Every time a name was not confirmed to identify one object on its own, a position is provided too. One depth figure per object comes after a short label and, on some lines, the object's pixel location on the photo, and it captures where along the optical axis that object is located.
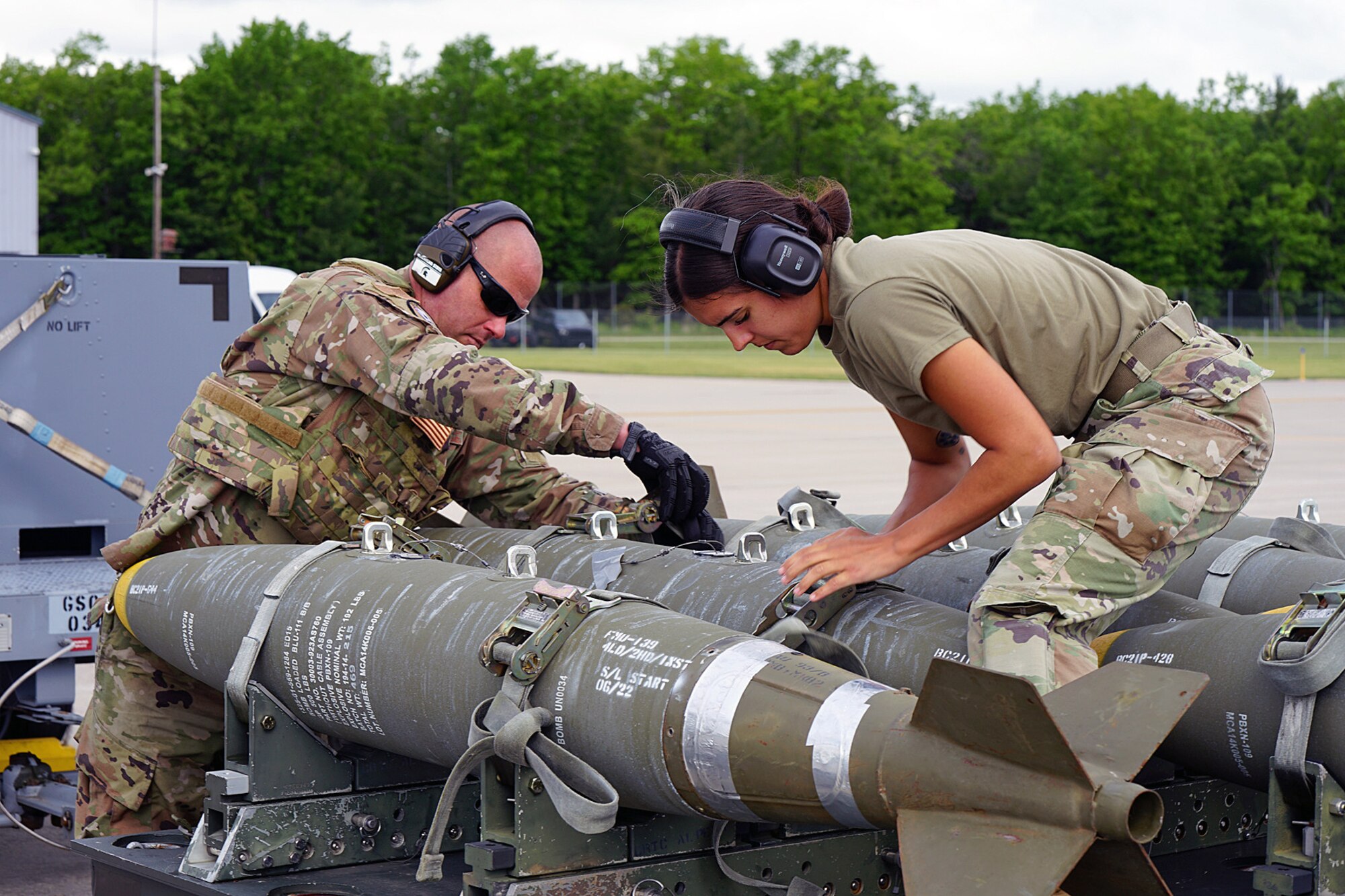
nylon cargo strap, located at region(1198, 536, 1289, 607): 4.01
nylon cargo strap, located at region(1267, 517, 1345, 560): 4.36
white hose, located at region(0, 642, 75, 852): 4.98
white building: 14.84
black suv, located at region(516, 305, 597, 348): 50.69
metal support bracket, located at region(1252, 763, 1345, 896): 2.75
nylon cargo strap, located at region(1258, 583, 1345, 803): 2.76
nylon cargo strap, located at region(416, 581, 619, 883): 2.78
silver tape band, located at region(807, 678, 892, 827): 2.58
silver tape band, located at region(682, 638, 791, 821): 2.71
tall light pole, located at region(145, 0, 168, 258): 40.84
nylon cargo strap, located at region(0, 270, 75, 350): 5.57
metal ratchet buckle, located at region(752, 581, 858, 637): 3.30
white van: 10.47
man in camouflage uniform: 4.08
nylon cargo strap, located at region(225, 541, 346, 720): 3.46
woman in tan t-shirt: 3.01
